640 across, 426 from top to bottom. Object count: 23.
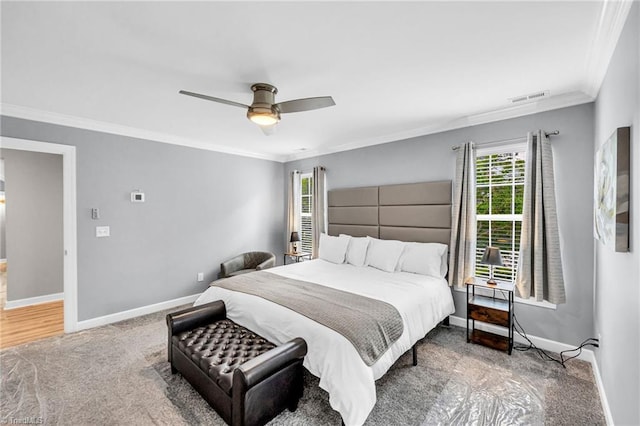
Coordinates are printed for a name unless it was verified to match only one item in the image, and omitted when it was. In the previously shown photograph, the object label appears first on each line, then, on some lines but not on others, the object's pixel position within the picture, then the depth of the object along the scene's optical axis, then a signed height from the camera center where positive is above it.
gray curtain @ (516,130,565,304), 2.82 -0.24
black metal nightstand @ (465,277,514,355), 2.90 -1.10
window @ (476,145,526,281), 3.21 +0.08
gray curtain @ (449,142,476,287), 3.40 -0.02
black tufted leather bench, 1.75 -1.11
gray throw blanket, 2.03 -0.83
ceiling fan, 2.34 +0.91
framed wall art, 1.51 +0.12
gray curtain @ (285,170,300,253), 5.70 +0.14
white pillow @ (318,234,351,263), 4.24 -0.59
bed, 1.88 -0.83
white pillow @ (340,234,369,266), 4.01 -0.60
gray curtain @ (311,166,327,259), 5.16 +0.14
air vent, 2.75 +1.16
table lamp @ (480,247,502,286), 2.95 -0.51
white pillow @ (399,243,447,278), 3.40 -0.62
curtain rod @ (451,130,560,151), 2.89 +0.81
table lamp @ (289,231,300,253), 5.41 -0.54
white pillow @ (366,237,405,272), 3.66 -0.59
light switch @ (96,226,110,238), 3.62 -0.26
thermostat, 3.91 +0.20
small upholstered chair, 4.61 -0.92
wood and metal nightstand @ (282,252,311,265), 5.30 -0.90
